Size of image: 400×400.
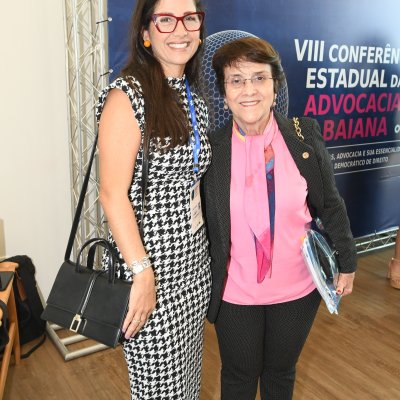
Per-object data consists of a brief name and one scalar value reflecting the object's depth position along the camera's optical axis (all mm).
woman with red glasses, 1099
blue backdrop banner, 2949
